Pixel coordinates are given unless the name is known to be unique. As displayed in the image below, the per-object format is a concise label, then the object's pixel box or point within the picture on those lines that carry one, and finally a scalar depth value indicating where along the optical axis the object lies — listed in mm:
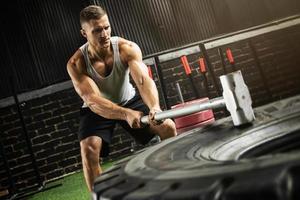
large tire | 646
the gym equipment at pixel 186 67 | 4150
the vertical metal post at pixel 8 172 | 4891
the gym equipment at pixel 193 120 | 3440
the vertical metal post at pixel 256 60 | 5516
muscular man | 2973
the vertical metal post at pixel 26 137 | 4654
